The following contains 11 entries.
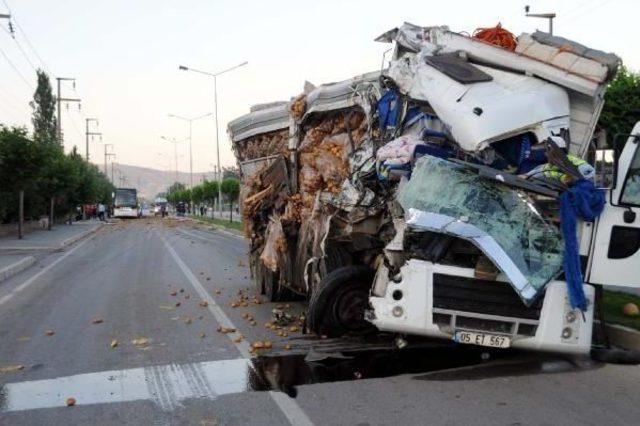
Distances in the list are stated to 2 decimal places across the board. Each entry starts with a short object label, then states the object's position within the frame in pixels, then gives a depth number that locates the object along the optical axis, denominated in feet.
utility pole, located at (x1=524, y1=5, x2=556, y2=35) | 67.87
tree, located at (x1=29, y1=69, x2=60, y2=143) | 236.84
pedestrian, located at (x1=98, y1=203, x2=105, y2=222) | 204.94
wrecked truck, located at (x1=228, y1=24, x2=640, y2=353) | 17.70
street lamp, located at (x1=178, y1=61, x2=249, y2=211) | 157.79
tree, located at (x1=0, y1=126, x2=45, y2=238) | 82.43
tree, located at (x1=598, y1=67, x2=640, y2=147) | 45.11
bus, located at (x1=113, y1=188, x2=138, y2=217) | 218.79
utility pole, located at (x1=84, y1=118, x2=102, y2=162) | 263.88
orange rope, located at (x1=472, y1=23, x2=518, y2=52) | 24.89
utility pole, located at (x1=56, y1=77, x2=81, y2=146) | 174.75
